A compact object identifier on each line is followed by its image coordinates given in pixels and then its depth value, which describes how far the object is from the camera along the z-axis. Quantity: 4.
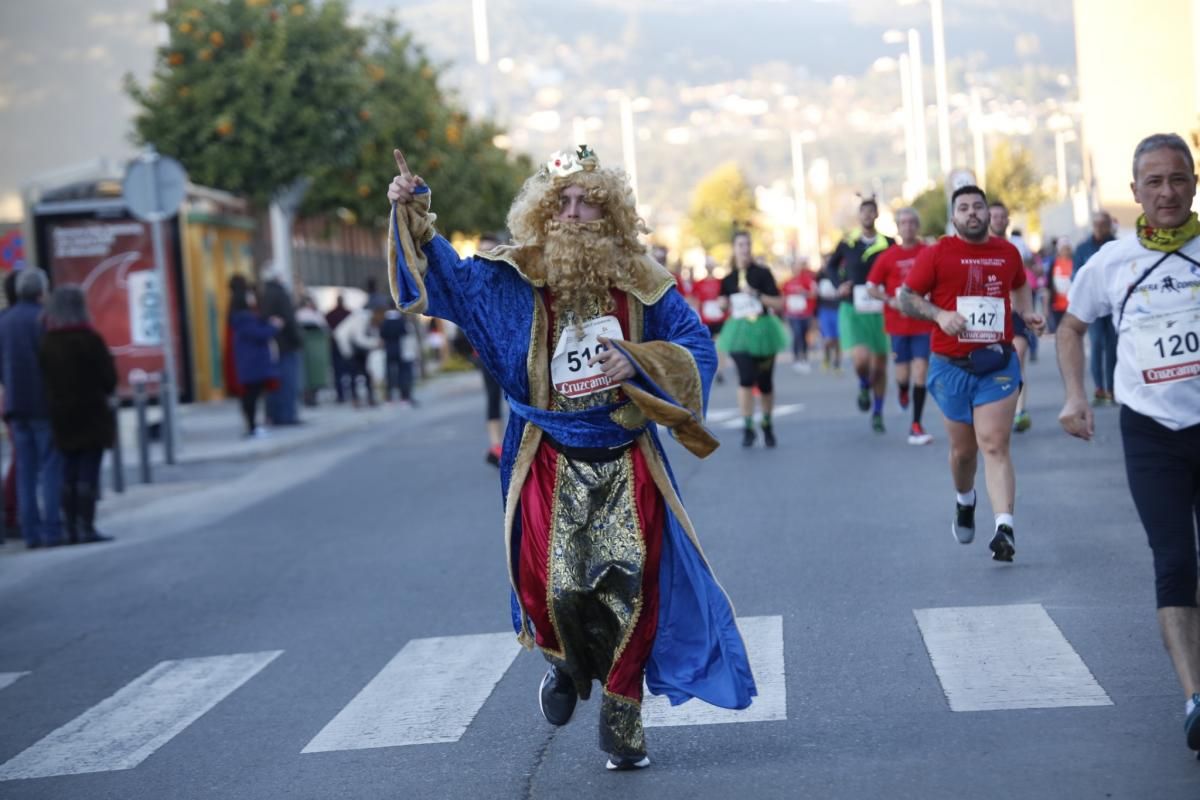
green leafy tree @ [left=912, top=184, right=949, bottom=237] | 72.06
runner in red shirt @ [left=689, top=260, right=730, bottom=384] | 23.64
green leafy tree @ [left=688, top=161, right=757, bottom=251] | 127.59
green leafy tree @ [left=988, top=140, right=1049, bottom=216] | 93.19
